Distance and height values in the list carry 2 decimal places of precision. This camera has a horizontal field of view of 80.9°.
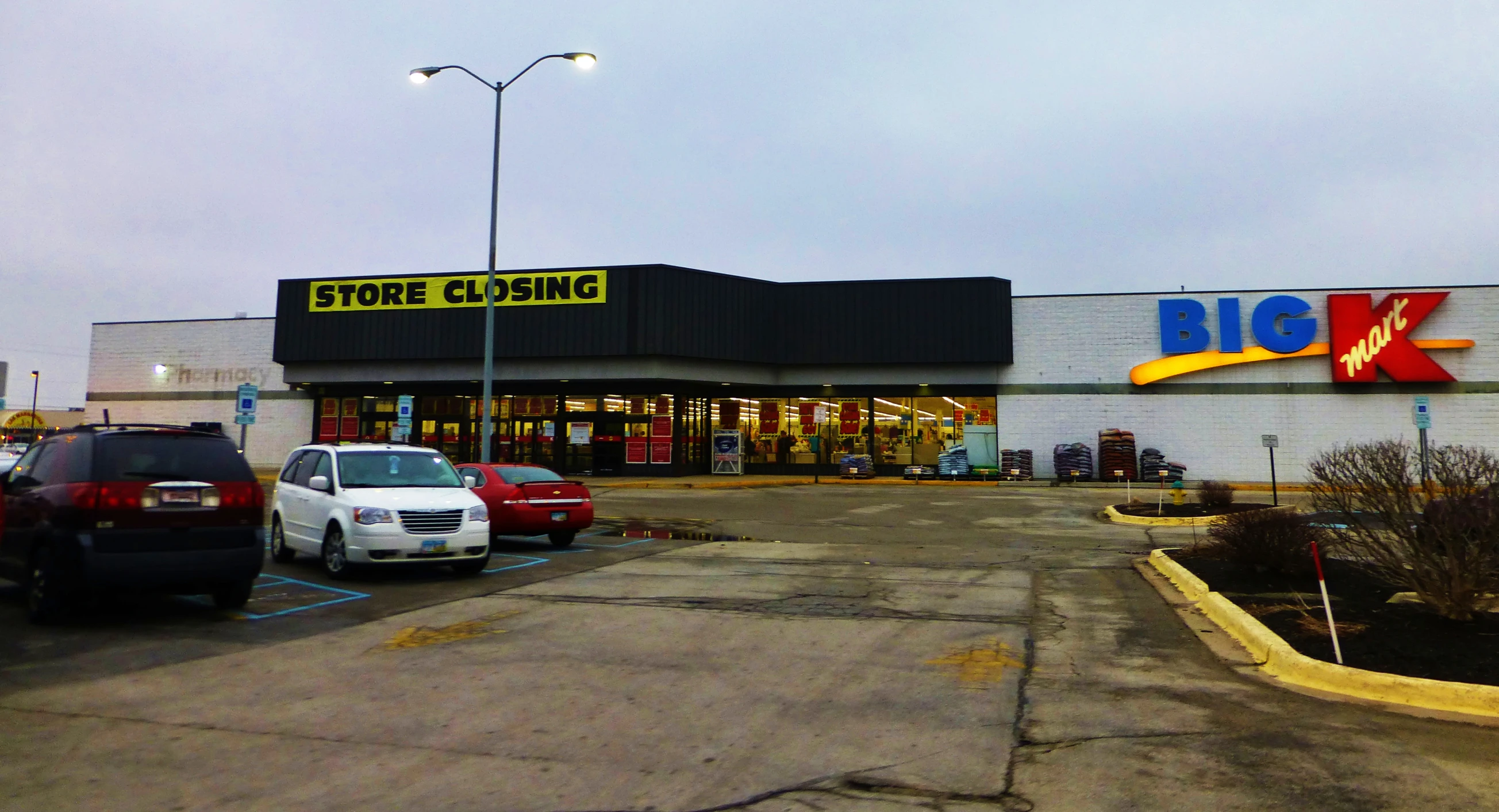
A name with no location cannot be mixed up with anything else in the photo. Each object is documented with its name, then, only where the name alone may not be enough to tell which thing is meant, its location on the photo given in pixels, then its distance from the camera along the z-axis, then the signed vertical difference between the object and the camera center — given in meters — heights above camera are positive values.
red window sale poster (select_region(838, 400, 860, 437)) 36.66 +2.07
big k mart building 32.16 +3.92
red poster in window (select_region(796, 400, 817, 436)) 36.84 +2.17
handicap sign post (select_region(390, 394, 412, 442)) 21.86 +1.23
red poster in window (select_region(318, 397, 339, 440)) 38.62 +2.03
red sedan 14.55 -0.61
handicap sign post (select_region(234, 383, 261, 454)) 16.66 +1.15
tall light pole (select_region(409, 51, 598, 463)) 20.29 +3.34
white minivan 10.80 -0.59
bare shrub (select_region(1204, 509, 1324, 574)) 10.43 -0.86
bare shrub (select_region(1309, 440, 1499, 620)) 7.17 -0.41
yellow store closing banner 34.19 +6.97
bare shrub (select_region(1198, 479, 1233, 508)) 20.08 -0.58
